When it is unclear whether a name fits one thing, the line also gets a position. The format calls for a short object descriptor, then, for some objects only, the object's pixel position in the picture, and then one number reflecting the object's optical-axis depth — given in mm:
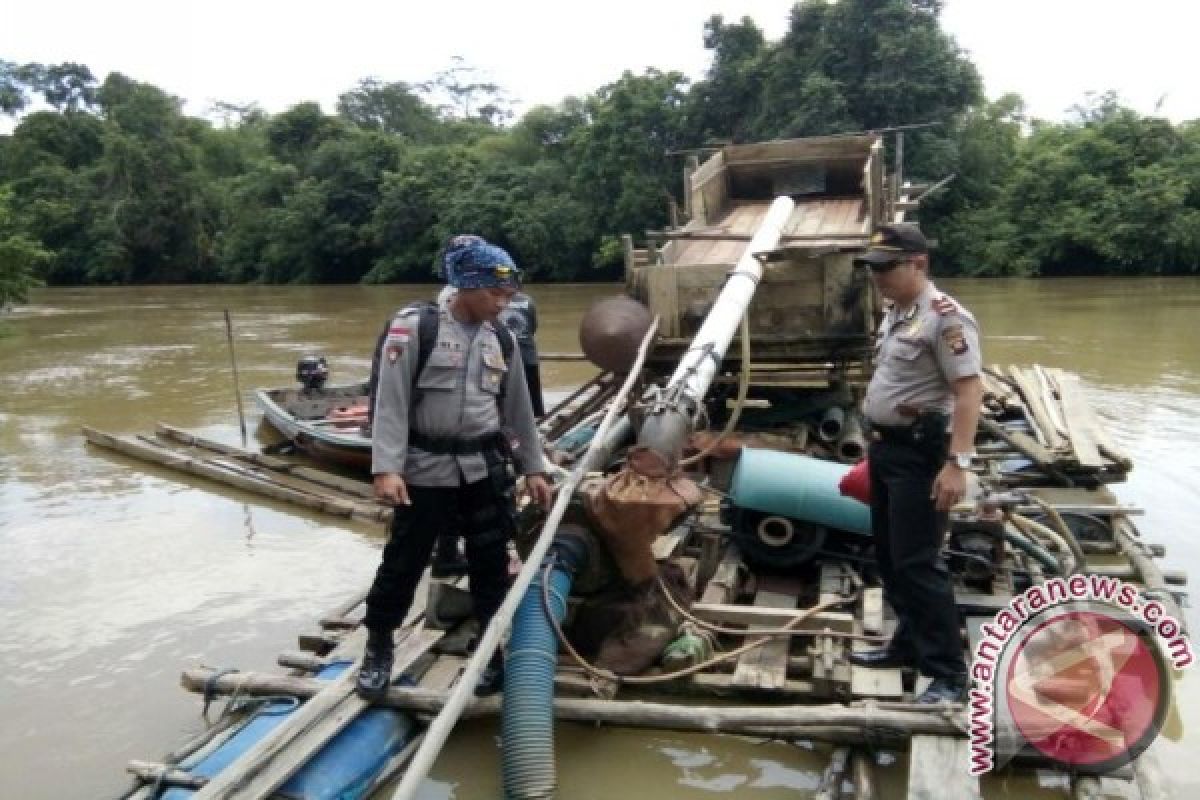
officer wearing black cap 3367
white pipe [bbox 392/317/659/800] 2627
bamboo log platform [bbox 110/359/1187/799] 3322
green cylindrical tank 4734
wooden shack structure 6590
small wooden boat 8805
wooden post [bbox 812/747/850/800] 3361
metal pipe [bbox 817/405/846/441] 6957
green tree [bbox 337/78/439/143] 64438
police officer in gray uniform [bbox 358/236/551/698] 3398
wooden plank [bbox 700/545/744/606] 4727
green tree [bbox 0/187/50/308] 21203
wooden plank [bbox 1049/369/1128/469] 6684
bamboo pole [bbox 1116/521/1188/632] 4759
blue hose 3365
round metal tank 6785
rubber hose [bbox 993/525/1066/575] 4766
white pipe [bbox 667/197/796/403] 4723
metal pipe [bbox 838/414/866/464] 6520
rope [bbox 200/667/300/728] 3793
